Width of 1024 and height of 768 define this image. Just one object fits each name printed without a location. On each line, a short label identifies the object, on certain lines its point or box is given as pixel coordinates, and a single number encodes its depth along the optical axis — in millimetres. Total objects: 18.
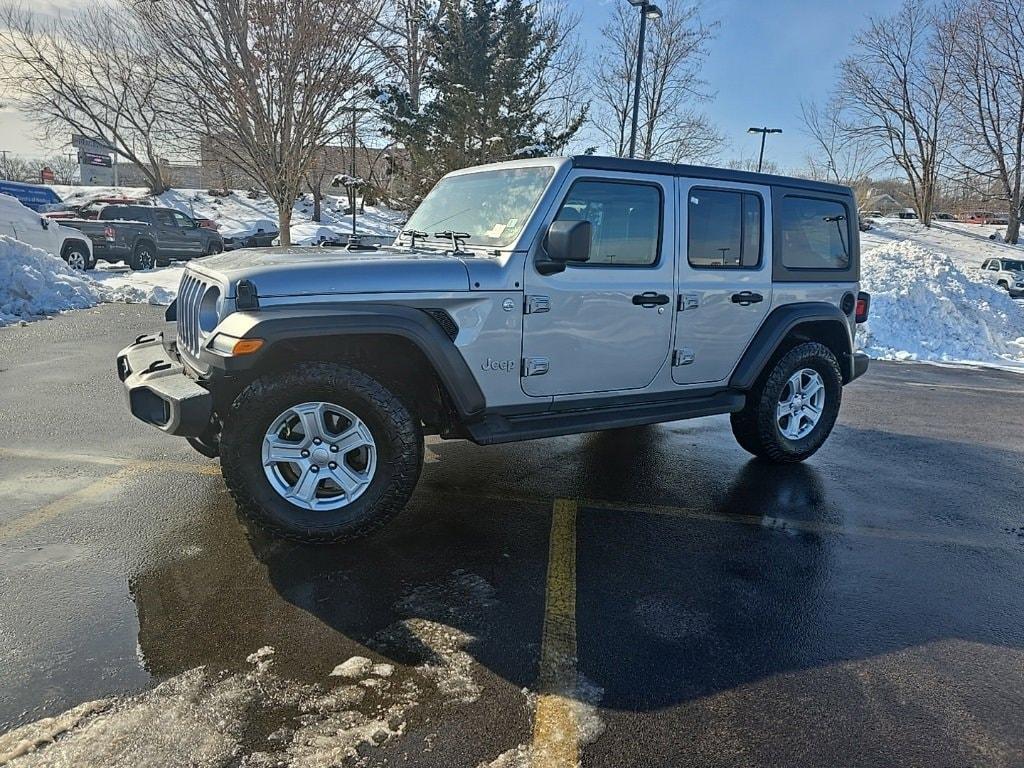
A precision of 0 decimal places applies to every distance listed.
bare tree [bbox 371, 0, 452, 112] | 19266
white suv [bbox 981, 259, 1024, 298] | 26797
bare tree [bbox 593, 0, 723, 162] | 30984
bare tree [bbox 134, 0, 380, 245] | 13516
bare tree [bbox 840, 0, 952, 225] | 38719
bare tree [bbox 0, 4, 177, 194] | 18203
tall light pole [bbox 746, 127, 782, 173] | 31686
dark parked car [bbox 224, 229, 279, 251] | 26094
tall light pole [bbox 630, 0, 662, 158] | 15828
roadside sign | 47944
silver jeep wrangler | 3393
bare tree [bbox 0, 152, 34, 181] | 69375
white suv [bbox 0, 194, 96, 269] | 14086
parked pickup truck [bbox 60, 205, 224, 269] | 18422
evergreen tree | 20625
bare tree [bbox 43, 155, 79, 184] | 69375
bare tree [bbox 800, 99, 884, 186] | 43375
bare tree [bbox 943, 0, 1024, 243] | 35625
